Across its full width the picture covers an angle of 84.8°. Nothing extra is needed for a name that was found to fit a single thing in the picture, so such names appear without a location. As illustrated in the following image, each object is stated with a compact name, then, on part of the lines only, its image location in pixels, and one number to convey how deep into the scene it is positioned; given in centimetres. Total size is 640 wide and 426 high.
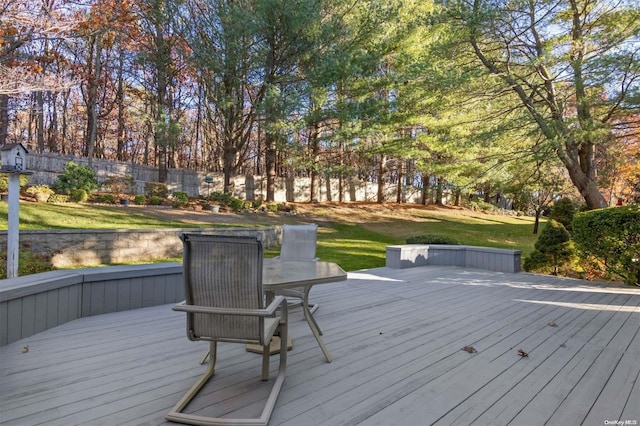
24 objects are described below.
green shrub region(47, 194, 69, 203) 895
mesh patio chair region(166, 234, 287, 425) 171
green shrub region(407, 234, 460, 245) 740
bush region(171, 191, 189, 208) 1131
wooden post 335
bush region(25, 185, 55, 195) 880
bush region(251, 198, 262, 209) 1339
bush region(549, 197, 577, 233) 852
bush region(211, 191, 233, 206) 1291
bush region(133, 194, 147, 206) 1062
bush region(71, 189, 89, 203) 937
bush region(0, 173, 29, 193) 852
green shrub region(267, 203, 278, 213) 1360
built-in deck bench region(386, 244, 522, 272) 634
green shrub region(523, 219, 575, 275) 632
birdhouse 336
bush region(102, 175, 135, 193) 1220
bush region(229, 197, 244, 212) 1248
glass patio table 224
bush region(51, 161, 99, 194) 955
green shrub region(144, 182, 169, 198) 1278
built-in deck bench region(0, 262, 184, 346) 257
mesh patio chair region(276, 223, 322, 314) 380
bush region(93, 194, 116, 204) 1007
